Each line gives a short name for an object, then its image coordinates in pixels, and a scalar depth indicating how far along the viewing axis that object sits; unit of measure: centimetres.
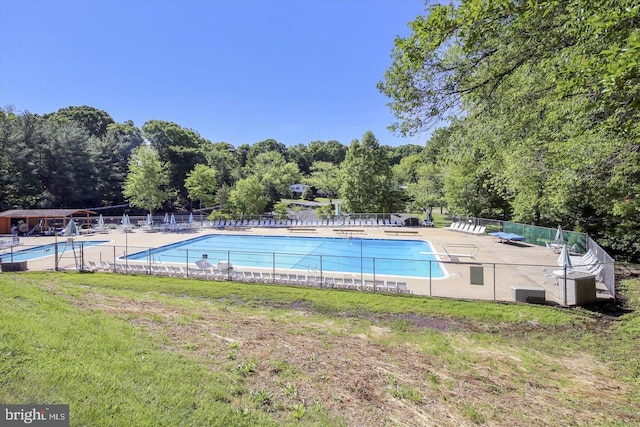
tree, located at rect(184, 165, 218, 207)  3831
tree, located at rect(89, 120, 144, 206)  4212
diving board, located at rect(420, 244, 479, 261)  1604
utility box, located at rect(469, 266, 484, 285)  1028
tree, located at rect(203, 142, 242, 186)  5169
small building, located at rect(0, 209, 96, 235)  2711
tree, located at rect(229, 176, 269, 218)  3481
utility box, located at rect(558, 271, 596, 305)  935
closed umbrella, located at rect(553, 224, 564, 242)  1677
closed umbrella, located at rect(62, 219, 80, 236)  1705
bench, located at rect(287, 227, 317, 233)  2808
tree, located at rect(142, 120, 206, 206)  4853
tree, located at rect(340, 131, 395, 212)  3488
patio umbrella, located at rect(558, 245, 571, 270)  1096
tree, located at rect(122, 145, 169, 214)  3362
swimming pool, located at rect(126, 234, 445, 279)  1569
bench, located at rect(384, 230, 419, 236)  2613
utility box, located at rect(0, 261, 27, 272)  1362
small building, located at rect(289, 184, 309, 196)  7256
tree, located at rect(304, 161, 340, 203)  4414
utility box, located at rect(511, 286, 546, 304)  954
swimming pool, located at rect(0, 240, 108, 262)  1883
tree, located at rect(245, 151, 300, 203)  4807
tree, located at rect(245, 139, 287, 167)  8159
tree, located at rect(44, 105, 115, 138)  5891
